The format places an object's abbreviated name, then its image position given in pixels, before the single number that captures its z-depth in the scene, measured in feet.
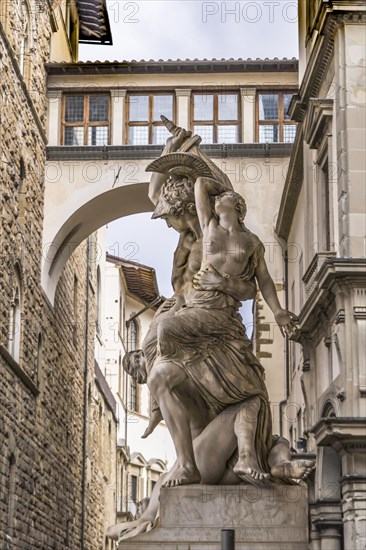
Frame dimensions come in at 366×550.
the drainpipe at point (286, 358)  82.69
